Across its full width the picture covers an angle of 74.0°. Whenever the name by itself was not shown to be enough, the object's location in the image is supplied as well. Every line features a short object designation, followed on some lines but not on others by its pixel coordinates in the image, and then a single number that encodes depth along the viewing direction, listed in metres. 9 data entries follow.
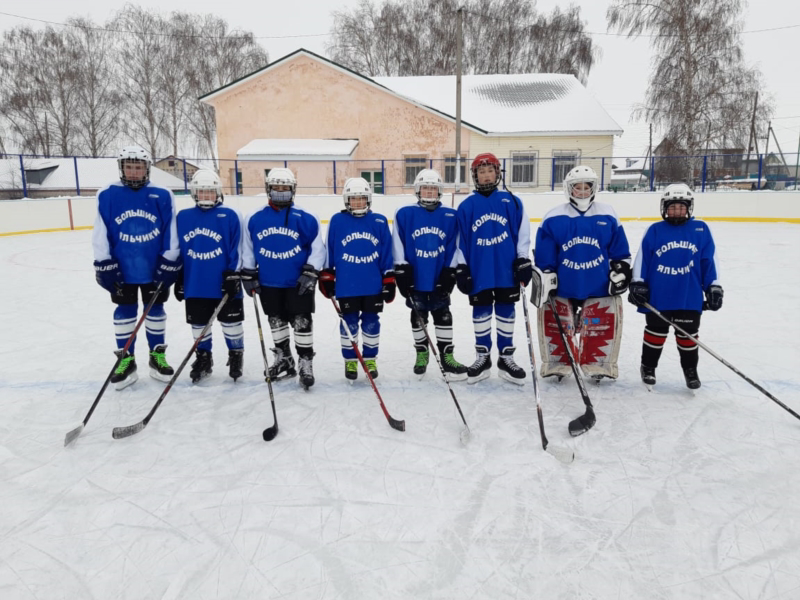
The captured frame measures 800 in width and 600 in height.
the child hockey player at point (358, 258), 2.88
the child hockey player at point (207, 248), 2.84
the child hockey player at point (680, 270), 2.68
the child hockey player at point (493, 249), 2.88
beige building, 15.66
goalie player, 2.76
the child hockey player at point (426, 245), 2.95
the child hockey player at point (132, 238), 2.84
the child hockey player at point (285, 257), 2.84
